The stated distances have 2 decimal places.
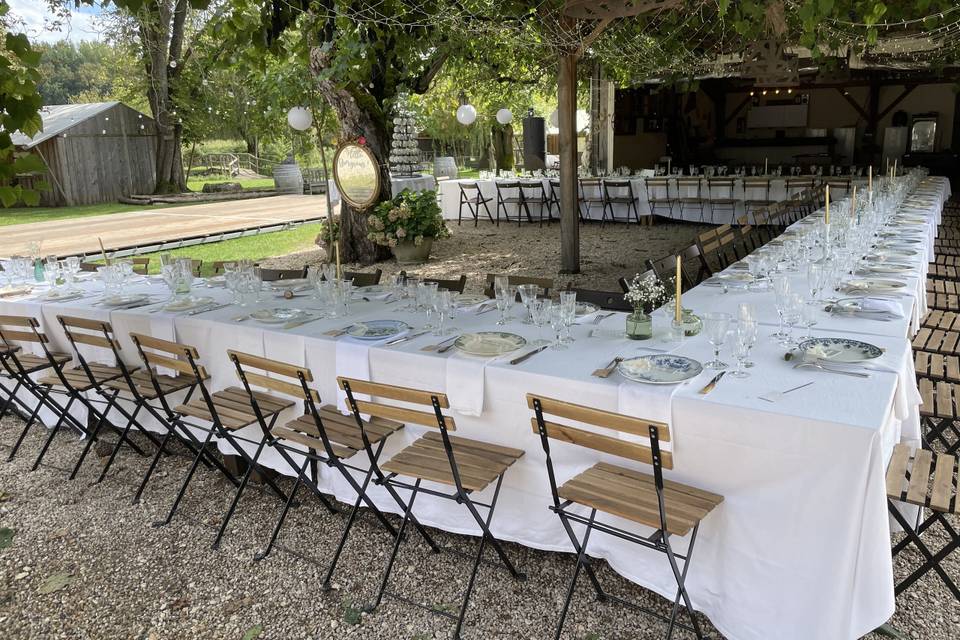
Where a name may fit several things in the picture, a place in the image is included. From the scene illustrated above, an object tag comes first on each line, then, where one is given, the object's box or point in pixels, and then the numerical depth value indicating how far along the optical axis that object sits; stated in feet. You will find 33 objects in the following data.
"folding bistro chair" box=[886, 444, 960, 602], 7.23
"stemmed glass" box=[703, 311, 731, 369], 8.39
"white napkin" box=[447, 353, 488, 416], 9.03
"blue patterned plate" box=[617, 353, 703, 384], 8.04
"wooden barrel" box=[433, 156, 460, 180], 64.90
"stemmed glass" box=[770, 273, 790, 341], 9.41
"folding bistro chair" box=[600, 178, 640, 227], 41.65
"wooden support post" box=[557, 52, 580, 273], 25.34
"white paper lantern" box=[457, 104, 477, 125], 43.73
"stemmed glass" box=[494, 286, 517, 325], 10.76
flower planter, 31.60
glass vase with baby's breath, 9.47
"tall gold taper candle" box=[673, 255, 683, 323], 9.43
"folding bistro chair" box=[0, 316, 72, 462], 12.63
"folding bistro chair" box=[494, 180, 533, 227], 43.99
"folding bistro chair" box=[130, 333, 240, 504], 10.20
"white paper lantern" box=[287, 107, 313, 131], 32.71
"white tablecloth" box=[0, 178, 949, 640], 6.85
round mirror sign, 28.45
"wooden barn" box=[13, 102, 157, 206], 67.36
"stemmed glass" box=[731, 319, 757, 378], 8.19
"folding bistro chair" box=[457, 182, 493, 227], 45.88
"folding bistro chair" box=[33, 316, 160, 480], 11.81
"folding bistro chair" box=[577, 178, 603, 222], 42.86
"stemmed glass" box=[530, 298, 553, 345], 9.73
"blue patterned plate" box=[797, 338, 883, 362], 8.38
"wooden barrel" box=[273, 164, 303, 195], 76.43
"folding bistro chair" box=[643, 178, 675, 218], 40.83
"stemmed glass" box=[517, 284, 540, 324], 10.53
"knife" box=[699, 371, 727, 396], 7.70
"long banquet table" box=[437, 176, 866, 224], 38.52
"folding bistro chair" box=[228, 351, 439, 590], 9.05
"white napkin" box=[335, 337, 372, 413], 10.13
